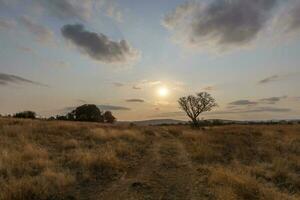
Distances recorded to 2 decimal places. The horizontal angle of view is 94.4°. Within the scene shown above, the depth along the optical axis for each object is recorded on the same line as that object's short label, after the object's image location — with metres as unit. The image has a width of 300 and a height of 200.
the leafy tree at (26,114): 37.10
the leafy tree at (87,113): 44.31
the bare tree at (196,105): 31.61
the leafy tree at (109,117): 49.54
